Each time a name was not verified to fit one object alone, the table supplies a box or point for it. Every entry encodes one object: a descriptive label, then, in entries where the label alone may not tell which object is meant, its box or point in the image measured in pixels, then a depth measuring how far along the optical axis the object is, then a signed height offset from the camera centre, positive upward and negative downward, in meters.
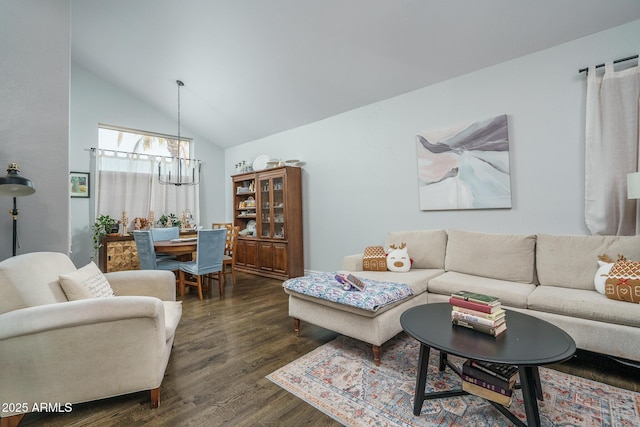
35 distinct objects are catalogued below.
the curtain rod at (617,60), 2.29 +1.23
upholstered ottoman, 2.03 -0.71
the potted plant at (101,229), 4.52 -0.08
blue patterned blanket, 2.04 -0.56
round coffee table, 1.26 -0.61
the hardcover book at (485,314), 1.51 -0.52
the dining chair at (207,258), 3.55 -0.46
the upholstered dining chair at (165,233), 4.58 -0.17
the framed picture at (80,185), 4.52 +0.62
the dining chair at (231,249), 4.32 -0.44
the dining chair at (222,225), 4.90 -0.06
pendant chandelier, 5.35 +0.99
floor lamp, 1.87 +0.25
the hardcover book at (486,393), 1.39 -0.89
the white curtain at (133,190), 4.79 +0.59
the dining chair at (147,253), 3.49 -0.37
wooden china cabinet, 4.52 -0.07
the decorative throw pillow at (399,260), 3.00 -0.45
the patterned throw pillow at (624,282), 1.84 -0.45
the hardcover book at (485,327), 1.49 -0.59
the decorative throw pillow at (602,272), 2.04 -0.42
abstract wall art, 2.92 +0.54
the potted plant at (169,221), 5.25 +0.03
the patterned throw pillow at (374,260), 3.05 -0.44
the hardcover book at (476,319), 1.50 -0.55
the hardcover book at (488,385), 1.39 -0.85
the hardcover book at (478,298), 1.54 -0.45
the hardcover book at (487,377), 1.40 -0.81
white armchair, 1.37 -0.60
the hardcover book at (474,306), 1.51 -0.48
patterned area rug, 1.48 -1.03
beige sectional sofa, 1.82 -0.57
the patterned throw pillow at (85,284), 1.70 -0.37
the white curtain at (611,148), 2.28 +0.53
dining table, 3.54 -0.30
